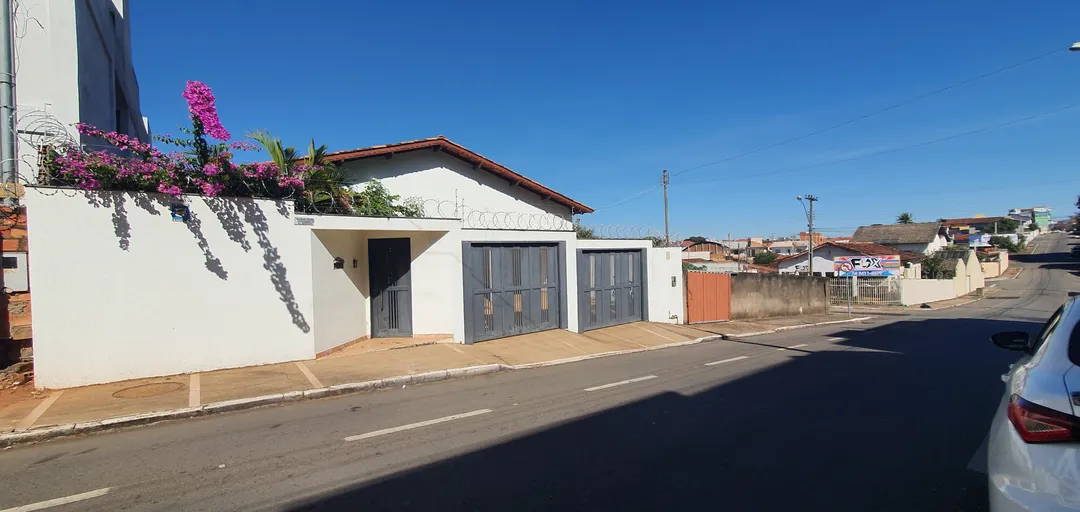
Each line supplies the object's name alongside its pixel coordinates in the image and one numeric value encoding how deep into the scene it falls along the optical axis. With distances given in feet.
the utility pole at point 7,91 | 26.84
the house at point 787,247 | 220.66
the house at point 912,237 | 176.55
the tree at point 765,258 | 180.31
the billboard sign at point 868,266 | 88.99
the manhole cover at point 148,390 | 22.48
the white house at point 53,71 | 27.96
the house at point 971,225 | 332.19
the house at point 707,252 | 166.71
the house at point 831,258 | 129.39
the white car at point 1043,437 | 7.46
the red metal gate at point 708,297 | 54.75
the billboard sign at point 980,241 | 277.56
